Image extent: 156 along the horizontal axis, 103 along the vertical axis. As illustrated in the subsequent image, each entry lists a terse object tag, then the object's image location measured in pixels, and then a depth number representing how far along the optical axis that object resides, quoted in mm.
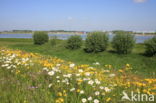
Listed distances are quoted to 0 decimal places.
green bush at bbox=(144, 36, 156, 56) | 13289
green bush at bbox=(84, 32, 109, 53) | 16359
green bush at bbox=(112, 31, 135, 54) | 14895
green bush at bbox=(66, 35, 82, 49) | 18734
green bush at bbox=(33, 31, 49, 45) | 25708
